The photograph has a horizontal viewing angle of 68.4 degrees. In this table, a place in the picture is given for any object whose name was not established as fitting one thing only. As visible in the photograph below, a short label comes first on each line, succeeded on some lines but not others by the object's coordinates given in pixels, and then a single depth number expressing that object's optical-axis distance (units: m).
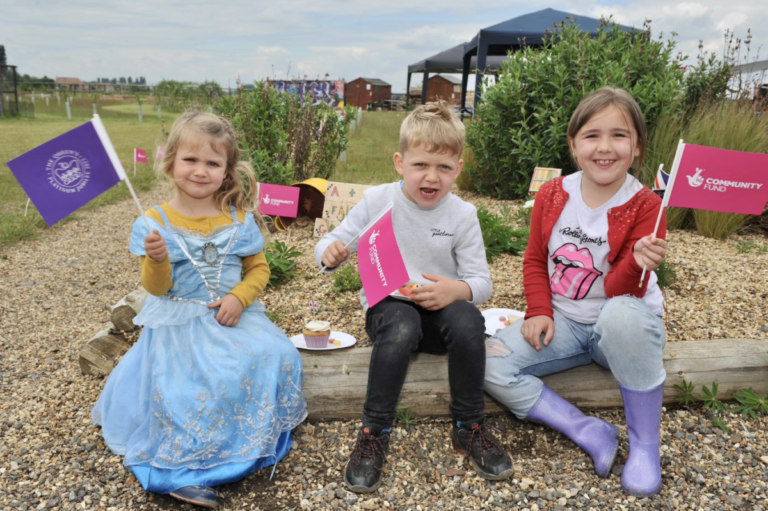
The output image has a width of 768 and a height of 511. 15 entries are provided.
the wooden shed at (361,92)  41.28
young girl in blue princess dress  2.05
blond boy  2.16
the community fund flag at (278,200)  5.04
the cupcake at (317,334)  2.56
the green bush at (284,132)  5.42
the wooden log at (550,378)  2.43
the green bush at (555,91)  5.48
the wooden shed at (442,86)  34.34
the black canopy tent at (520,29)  12.87
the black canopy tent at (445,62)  22.27
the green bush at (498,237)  4.18
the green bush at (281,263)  3.75
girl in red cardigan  2.12
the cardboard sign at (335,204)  4.80
